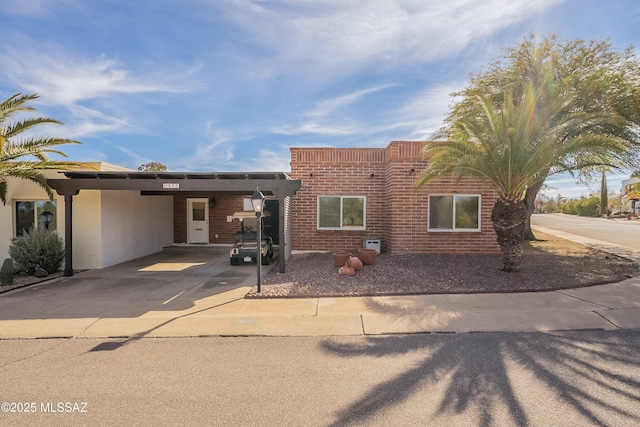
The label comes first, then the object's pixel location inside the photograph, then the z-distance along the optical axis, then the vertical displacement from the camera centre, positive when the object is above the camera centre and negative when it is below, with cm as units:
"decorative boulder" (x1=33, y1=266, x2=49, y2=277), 909 -168
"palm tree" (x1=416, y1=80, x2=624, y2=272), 748 +143
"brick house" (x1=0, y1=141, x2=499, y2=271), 912 +23
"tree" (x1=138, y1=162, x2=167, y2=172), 3179 +448
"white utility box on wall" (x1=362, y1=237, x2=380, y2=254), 1138 -110
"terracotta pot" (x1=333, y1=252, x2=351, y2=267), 941 -136
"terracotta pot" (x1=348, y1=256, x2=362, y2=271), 897 -143
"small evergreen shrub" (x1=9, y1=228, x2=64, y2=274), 913 -111
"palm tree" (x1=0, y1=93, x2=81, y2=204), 860 +171
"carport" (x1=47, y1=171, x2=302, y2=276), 895 +75
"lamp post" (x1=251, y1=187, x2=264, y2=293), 717 +3
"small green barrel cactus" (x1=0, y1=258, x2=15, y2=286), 817 -154
